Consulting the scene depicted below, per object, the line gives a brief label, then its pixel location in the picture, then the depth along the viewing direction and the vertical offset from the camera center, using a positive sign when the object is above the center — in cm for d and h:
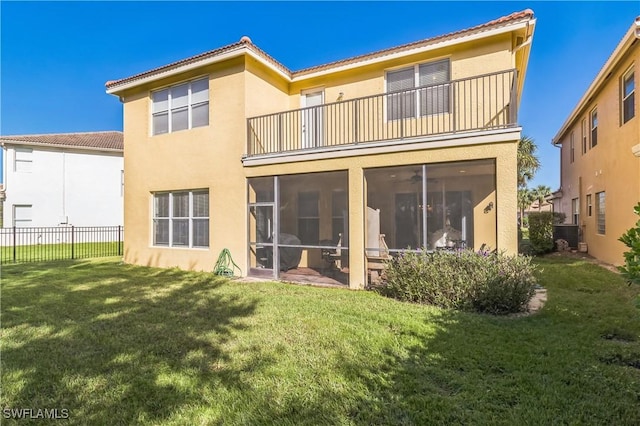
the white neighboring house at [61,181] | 2298 +265
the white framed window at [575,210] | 1678 +19
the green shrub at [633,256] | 293 -39
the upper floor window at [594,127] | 1405 +372
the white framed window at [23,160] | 2312 +399
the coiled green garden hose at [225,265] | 1049 -156
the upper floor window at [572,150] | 1814 +352
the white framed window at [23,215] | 2291 +17
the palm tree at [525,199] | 3842 +189
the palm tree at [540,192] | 4189 +282
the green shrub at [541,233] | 1546 -89
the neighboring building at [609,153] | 1023 +230
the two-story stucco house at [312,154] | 894 +175
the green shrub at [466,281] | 638 -134
